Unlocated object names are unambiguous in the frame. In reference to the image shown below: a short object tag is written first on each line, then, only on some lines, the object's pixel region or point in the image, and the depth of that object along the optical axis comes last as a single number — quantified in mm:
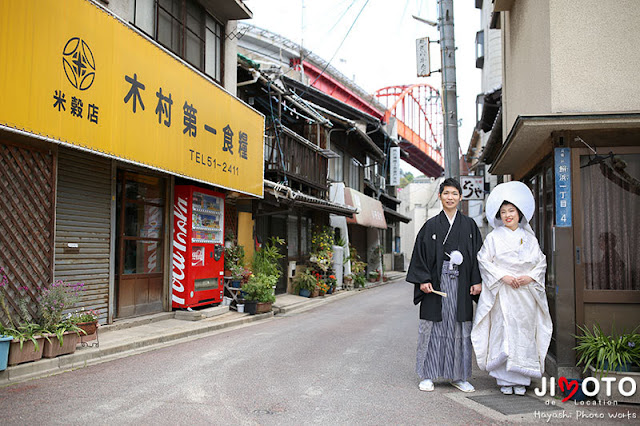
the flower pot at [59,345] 6660
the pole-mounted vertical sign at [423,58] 12195
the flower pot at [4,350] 5934
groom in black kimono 5719
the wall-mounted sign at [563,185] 5746
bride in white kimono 5512
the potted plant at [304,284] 17547
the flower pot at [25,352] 6180
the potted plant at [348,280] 21781
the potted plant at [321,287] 18062
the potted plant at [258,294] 12570
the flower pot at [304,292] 17531
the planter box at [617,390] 5094
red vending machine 11102
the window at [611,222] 5953
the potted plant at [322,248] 18906
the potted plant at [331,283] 19141
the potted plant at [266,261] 14055
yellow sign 6309
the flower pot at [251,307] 12535
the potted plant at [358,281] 22489
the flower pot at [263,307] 12617
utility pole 11234
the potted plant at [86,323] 7414
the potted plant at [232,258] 13062
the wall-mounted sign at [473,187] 13395
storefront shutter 8211
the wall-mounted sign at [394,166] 33625
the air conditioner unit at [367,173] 30234
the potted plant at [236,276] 12977
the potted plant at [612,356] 5172
